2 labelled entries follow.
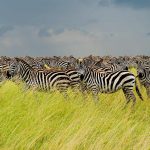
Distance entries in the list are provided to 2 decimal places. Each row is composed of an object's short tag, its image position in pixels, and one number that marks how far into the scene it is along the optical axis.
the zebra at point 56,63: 37.25
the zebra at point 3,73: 20.88
